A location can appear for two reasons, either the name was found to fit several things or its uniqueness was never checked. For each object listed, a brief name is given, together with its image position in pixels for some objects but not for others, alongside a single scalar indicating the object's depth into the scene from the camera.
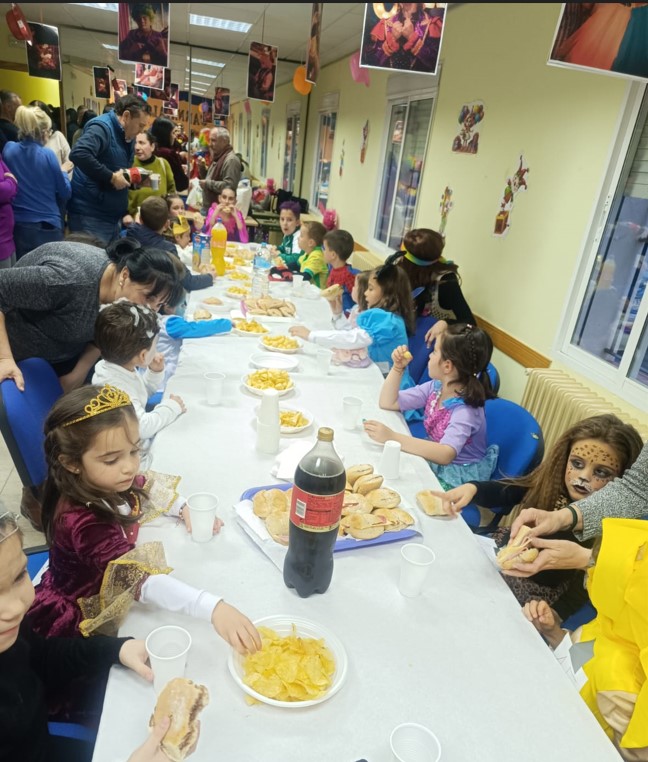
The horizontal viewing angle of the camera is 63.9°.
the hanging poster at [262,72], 5.12
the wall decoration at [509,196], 3.60
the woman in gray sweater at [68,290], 1.99
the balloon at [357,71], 5.10
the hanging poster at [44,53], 6.45
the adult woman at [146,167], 5.07
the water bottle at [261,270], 3.55
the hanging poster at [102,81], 8.07
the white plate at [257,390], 2.15
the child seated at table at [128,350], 1.92
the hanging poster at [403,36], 2.57
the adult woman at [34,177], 4.33
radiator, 2.71
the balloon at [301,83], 4.51
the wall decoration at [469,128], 4.20
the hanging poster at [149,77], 6.10
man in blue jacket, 4.00
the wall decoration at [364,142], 6.86
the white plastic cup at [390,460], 1.68
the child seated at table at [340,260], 4.35
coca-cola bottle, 1.05
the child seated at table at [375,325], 2.71
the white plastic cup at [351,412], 1.97
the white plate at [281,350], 2.68
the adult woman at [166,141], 6.29
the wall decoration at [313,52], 3.68
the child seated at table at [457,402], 2.04
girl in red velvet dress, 1.06
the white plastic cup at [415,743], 0.82
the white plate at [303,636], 0.91
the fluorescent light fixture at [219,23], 6.67
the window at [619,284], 2.77
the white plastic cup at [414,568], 1.18
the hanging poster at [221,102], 9.09
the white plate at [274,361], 2.48
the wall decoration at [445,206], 4.66
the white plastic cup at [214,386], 2.02
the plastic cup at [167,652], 0.88
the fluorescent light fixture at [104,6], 6.64
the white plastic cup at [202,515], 1.27
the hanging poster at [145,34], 4.02
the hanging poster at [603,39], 2.21
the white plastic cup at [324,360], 2.50
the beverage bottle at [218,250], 4.19
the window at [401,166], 5.53
